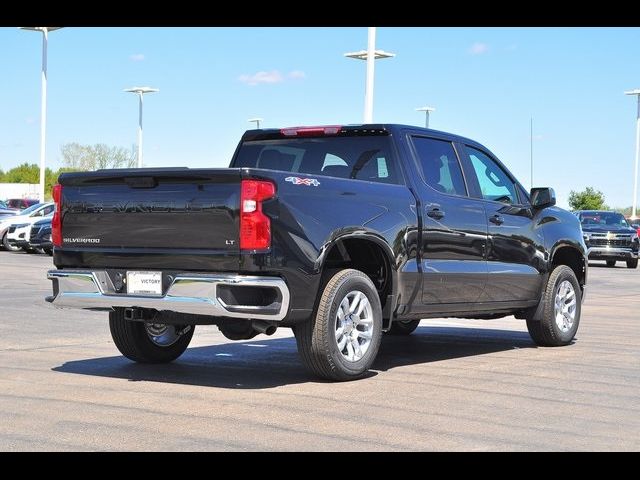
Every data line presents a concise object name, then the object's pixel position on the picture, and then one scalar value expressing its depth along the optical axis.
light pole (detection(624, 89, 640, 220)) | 61.81
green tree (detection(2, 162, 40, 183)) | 147.79
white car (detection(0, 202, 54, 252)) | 33.03
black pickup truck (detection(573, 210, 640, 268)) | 31.91
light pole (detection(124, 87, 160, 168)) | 63.00
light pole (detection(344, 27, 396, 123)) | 26.90
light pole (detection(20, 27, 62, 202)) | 51.64
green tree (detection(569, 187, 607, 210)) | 76.75
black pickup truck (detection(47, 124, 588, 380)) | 7.29
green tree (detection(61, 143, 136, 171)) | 101.38
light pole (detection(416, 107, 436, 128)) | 73.31
